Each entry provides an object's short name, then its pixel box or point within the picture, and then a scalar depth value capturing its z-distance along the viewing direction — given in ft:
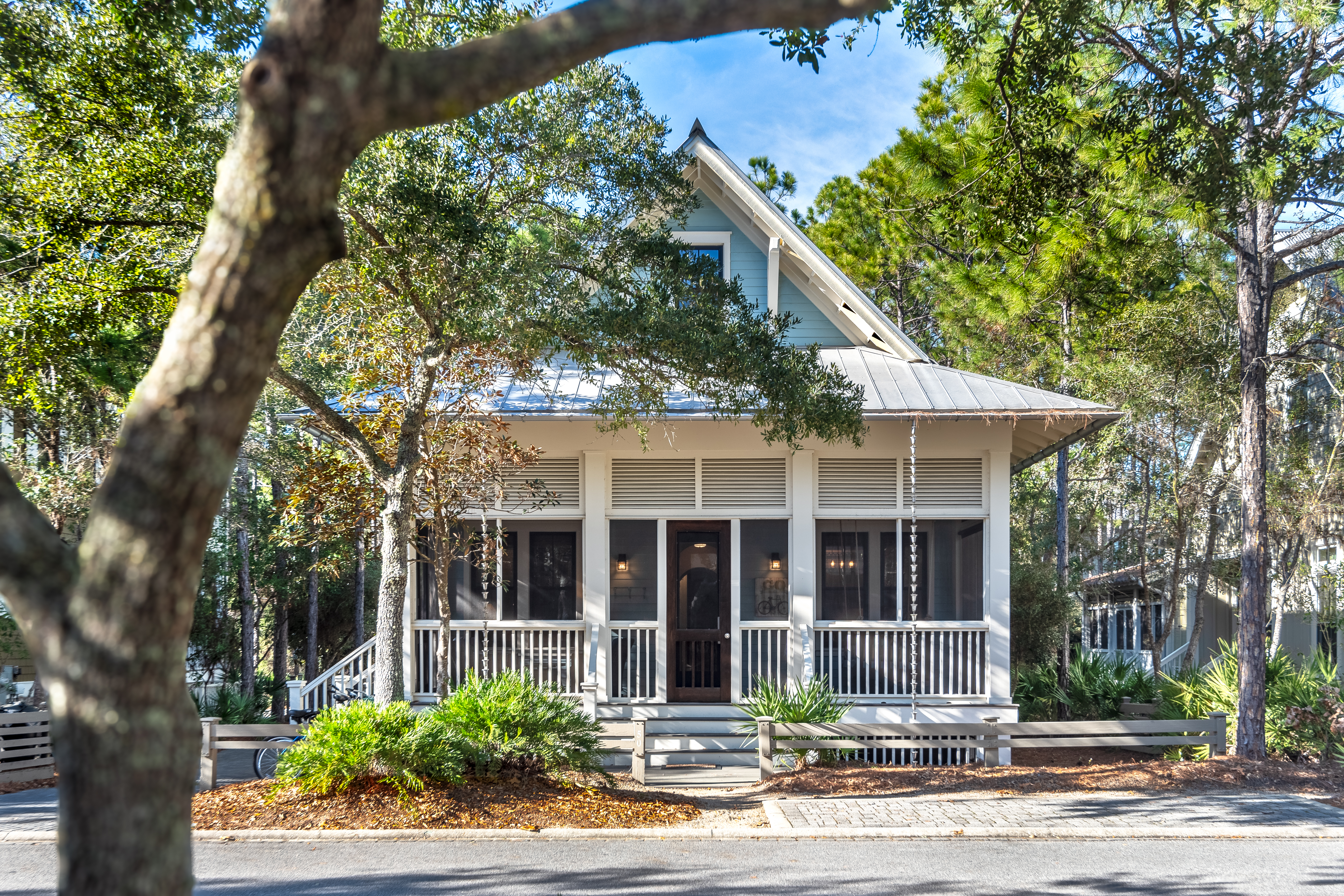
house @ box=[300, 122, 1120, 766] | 39.93
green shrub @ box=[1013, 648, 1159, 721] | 46.03
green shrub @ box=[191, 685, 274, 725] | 47.52
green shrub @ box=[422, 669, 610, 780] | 28.50
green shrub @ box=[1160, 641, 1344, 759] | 34.63
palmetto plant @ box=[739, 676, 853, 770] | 35.40
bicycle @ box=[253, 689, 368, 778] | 32.60
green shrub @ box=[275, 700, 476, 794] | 26.50
